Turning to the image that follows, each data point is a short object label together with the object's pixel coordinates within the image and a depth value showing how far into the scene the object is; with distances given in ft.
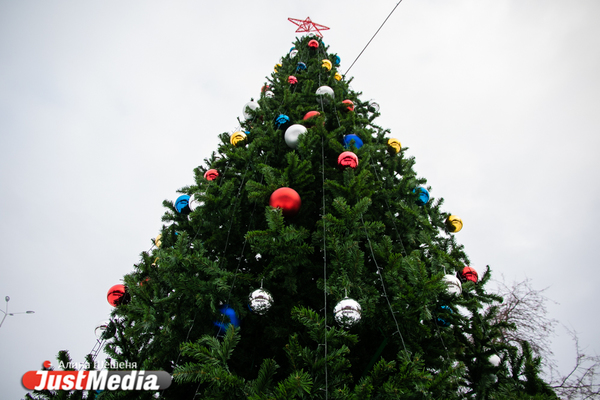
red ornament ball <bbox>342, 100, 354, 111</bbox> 15.17
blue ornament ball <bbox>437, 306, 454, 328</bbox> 8.42
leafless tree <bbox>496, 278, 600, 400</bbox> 14.52
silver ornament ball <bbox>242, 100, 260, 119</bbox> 17.70
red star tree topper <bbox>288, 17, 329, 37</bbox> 28.68
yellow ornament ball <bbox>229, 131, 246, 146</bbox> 13.47
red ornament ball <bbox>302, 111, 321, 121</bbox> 12.43
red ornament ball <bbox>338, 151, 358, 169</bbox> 9.59
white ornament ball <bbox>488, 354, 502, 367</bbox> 8.41
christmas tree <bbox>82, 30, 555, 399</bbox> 5.36
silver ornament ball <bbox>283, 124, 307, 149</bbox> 11.13
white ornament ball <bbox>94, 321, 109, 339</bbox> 9.24
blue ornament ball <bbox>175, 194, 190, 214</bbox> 11.07
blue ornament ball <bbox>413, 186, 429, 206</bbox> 11.45
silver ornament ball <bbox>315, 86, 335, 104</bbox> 14.76
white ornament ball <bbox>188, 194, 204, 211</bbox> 10.34
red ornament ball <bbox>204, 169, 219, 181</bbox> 12.30
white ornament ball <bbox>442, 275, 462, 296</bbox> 7.86
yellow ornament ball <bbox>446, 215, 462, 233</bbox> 12.21
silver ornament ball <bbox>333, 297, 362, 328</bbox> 5.92
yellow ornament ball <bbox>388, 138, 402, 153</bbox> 14.92
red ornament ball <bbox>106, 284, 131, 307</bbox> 9.83
